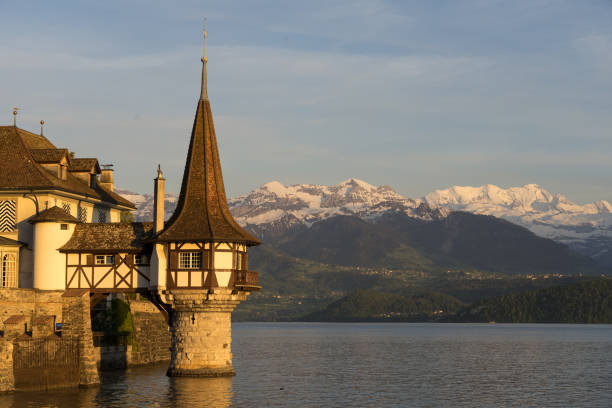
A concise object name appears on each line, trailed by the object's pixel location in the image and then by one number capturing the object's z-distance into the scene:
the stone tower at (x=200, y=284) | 70.19
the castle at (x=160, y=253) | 70.44
